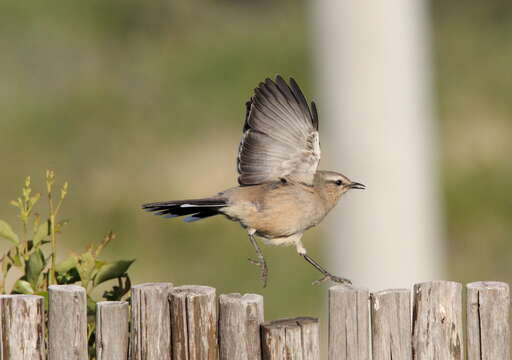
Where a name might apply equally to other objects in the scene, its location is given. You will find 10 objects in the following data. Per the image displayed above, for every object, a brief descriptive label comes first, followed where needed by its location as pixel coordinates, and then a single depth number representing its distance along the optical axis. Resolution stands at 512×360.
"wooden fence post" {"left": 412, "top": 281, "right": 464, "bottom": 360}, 7.54
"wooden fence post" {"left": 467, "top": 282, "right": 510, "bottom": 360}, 7.61
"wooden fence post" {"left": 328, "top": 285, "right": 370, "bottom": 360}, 7.46
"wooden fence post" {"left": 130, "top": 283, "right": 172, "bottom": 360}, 7.41
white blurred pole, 11.56
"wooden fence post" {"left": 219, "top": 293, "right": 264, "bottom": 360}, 7.39
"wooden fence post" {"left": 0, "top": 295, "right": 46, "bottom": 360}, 7.39
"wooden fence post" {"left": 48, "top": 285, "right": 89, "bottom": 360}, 7.34
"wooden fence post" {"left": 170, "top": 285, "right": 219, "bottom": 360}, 7.39
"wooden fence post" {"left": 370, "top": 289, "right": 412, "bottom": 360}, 7.48
